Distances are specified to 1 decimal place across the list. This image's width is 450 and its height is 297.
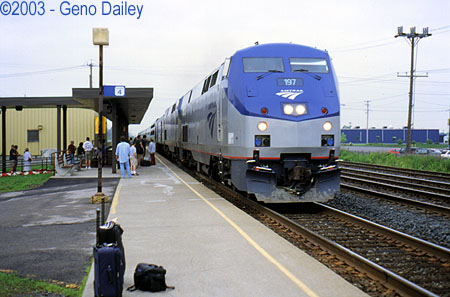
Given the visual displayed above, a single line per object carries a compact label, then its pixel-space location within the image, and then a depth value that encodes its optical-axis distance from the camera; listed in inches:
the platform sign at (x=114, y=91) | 727.1
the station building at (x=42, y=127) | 1646.2
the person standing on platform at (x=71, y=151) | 933.2
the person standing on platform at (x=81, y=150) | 1036.2
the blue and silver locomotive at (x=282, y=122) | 381.4
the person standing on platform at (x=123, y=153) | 687.1
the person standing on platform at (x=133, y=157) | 765.9
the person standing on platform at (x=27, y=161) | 960.9
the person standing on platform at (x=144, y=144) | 1011.1
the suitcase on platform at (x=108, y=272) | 177.8
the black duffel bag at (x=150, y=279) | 188.4
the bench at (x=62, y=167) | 782.8
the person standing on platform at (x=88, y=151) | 918.1
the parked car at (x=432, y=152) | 1877.5
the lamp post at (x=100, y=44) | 448.1
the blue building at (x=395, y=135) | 4276.6
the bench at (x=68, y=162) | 874.1
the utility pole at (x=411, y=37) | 1432.2
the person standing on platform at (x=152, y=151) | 983.6
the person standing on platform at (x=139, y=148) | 917.8
